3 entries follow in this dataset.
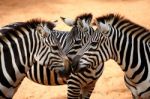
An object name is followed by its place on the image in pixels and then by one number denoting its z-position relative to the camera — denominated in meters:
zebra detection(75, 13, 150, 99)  11.17
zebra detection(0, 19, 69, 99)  10.80
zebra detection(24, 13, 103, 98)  12.07
